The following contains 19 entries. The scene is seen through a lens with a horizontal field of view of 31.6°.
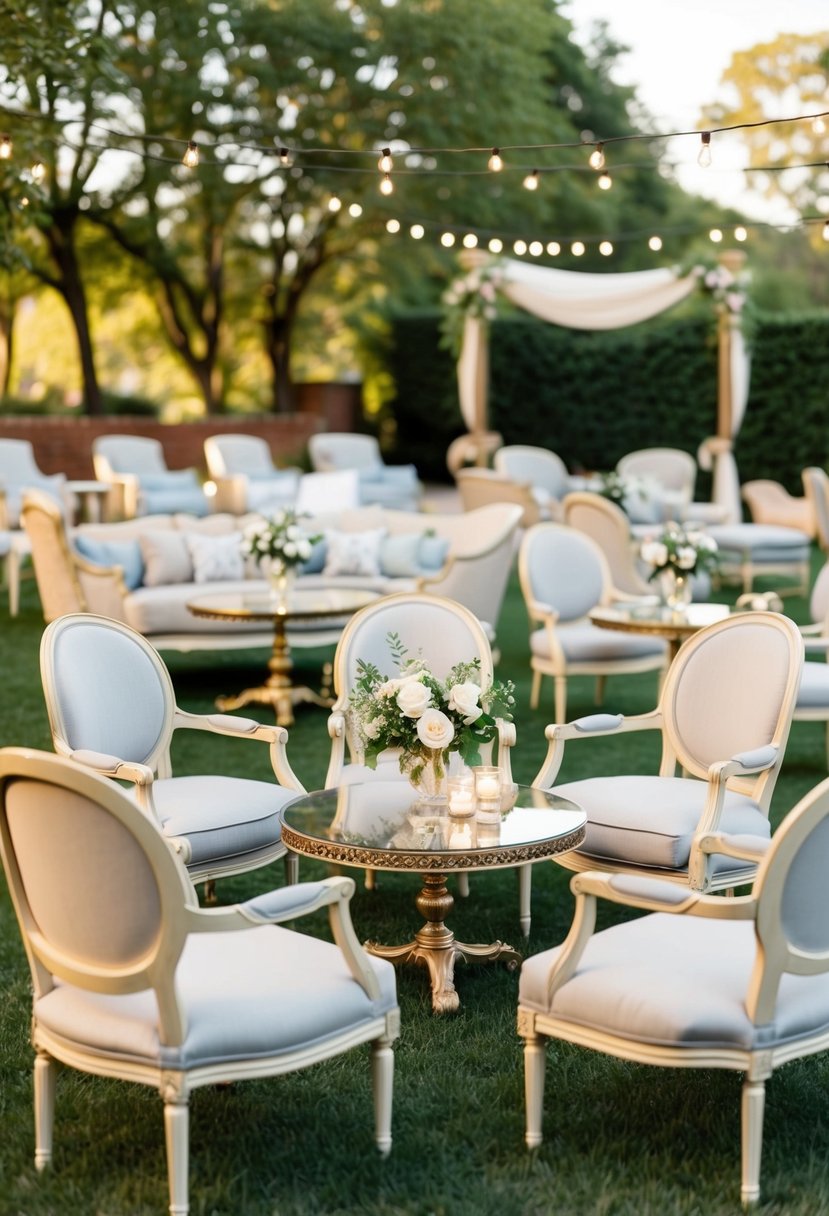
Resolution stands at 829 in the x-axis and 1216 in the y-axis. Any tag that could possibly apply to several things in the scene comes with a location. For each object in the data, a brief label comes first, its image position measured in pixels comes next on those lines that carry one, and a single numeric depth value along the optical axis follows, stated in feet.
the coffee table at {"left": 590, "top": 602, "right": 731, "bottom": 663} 21.27
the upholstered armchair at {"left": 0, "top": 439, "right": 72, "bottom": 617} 35.24
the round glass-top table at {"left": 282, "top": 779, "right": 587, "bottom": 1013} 11.18
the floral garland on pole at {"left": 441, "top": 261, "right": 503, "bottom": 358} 43.68
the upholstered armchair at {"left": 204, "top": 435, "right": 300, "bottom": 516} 42.04
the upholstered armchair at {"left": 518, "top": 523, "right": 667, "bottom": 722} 23.41
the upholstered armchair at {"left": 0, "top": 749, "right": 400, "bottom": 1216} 8.80
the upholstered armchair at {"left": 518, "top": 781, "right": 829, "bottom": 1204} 9.13
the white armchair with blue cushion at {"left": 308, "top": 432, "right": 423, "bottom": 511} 48.47
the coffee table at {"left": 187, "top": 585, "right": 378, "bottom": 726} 24.21
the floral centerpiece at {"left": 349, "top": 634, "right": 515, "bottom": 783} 11.91
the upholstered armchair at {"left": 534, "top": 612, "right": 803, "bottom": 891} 13.08
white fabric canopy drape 43.47
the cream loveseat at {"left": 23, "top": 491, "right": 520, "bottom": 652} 26.00
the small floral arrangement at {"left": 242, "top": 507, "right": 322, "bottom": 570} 24.93
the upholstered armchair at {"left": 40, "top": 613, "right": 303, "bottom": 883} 13.11
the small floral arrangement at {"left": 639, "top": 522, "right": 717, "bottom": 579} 22.58
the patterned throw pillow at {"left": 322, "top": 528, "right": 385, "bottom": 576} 29.01
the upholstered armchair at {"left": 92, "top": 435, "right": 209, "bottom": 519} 42.34
